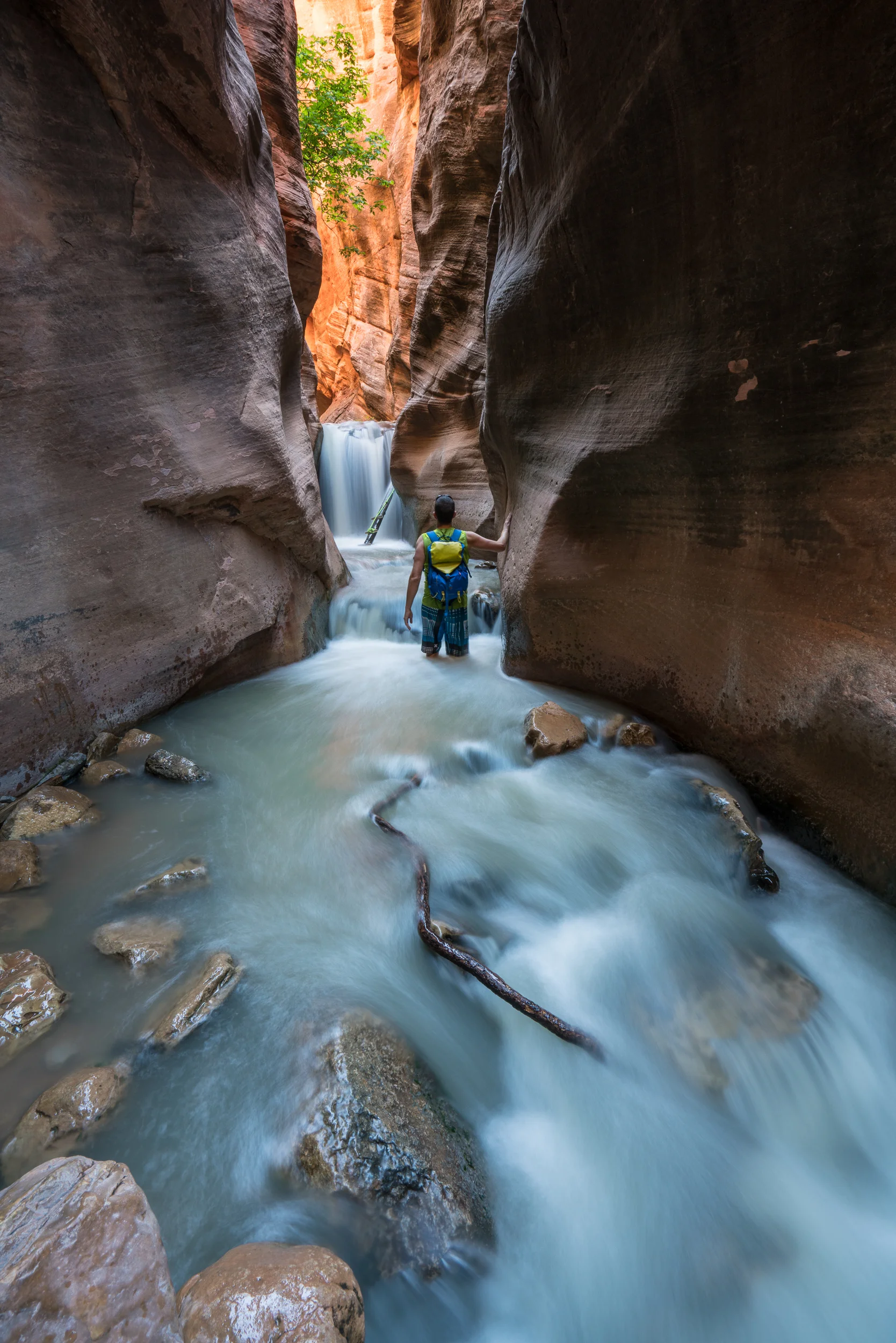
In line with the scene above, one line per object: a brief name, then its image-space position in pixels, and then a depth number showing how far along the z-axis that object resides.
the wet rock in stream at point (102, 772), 3.17
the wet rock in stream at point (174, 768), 3.25
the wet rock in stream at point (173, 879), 2.35
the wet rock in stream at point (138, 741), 3.49
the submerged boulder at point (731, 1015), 1.88
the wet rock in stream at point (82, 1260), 0.71
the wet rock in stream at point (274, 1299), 0.98
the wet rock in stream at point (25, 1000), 1.71
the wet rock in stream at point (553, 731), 3.62
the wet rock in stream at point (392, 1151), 1.37
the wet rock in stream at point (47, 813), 2.64
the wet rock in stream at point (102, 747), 3.34
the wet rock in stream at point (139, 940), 2.01
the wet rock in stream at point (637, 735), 3.63
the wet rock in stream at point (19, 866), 2.35
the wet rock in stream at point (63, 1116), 1.41
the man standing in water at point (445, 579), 5.27
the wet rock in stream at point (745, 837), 2.59
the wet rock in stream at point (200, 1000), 1.75
